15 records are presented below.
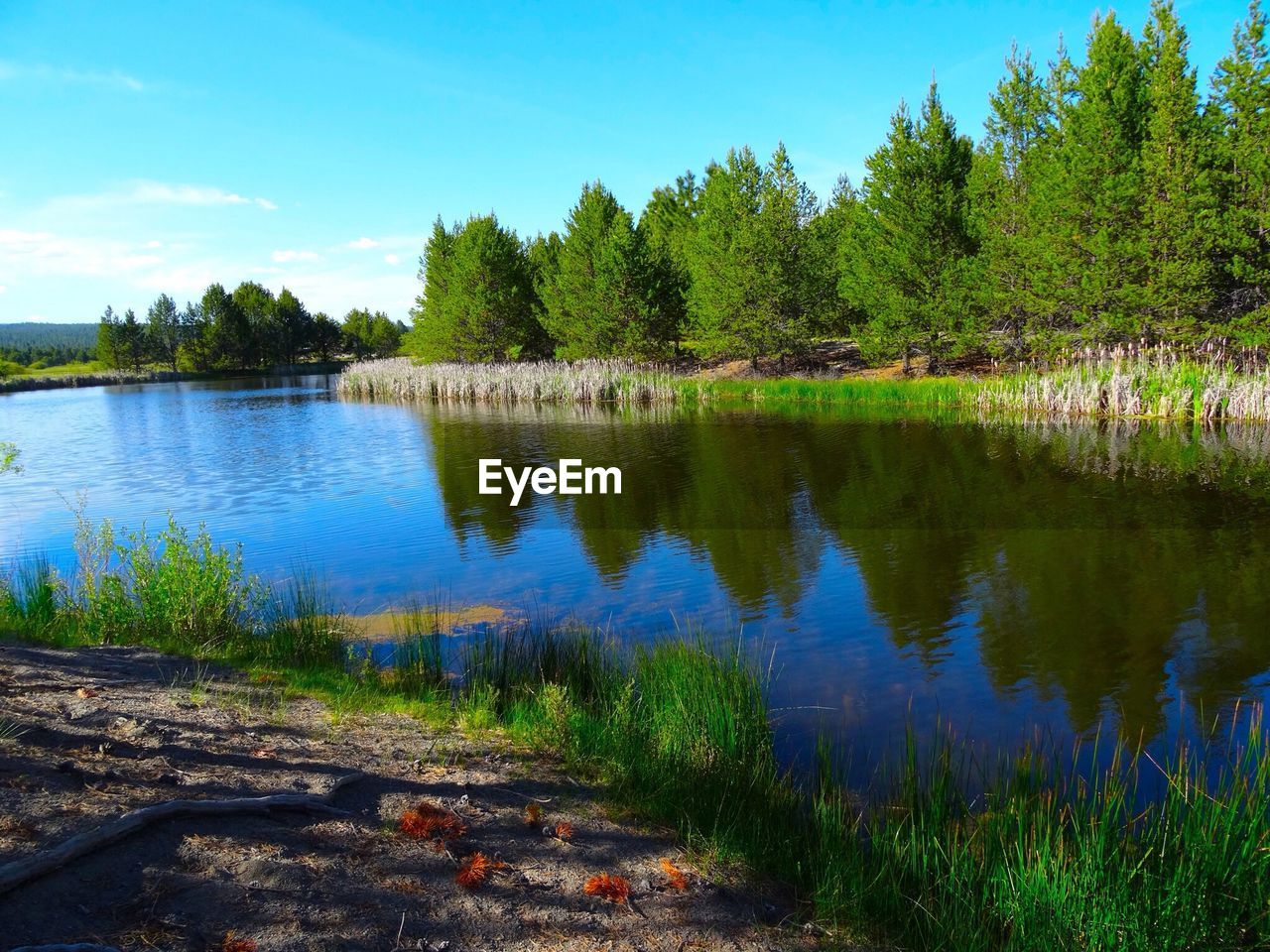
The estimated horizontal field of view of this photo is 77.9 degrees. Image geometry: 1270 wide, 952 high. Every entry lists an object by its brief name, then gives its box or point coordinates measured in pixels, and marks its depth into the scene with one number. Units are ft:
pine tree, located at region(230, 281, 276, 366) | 310.86
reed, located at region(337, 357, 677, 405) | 126.11
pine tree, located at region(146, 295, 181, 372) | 297.33
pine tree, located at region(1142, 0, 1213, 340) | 82.64
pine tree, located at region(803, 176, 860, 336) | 130.41
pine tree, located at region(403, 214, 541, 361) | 174.09
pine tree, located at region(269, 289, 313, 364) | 318.04
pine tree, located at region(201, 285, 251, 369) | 294.46
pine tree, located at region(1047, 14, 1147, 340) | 88.58
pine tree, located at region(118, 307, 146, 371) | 289.53
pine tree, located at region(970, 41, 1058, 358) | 101.91
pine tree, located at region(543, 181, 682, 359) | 145.38
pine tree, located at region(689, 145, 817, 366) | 126.93
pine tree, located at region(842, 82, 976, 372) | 109.19
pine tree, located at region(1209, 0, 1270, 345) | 79.61
